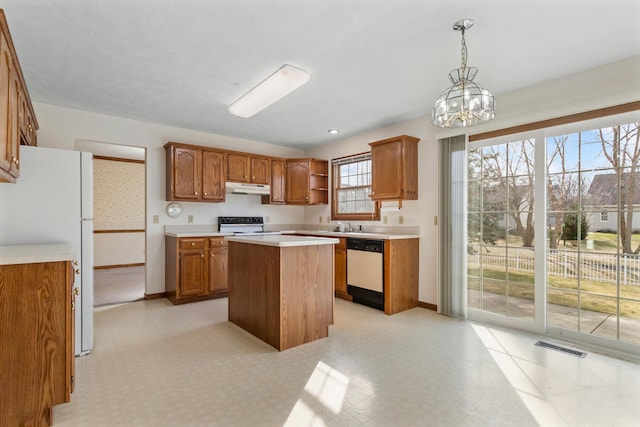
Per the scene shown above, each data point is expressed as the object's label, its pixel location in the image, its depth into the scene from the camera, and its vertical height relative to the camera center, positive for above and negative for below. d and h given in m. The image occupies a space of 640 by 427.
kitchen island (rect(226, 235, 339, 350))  2.70 -0.69
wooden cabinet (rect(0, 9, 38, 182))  1.85 +0.74
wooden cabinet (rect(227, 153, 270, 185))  4.89 +0.75
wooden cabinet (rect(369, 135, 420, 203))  3.98 +0.60
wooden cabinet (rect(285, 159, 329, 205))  5.46 +0.58
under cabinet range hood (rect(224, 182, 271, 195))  4.85 +0.42
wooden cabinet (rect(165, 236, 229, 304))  4.13 -0.75
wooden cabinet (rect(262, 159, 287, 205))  5.38 +0.54
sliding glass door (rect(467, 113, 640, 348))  2.67 -0.17
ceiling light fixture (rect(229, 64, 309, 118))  2.79 +1.23
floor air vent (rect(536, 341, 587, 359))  2.59 -1.18
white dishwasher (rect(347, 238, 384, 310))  3.81 -0.75
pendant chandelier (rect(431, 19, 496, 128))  2.03 +0.73
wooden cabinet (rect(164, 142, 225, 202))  4.37 +0.59
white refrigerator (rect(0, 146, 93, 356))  2.37 +0.04
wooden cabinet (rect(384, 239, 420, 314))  3.72 -0.76
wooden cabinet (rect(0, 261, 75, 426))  1.66 -0.70
